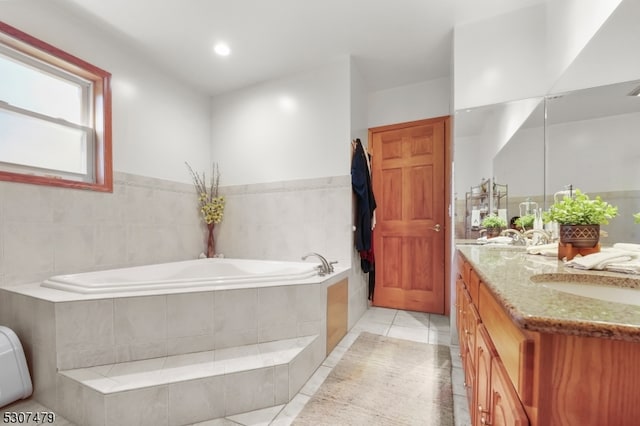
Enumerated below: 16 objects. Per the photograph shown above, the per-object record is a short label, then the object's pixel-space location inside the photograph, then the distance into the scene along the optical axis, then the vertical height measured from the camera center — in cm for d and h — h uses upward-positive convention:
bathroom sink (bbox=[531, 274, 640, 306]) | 80 -26
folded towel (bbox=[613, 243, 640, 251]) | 106 -17
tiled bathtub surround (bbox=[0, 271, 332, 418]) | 136 -68
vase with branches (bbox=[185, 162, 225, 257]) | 296 +7
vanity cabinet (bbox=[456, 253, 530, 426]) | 56 -49
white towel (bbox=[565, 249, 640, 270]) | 90 -19
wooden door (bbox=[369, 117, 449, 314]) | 277 -7
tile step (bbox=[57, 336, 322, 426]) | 123 -91
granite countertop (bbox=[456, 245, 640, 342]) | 42 -20
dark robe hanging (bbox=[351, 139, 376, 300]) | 247 +9
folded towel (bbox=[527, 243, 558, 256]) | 125 -22
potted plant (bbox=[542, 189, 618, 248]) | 105 -6
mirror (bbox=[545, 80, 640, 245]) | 121 +32
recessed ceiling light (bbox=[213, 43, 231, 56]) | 227 +146
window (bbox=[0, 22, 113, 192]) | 171 +71
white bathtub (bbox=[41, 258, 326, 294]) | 152 -49
